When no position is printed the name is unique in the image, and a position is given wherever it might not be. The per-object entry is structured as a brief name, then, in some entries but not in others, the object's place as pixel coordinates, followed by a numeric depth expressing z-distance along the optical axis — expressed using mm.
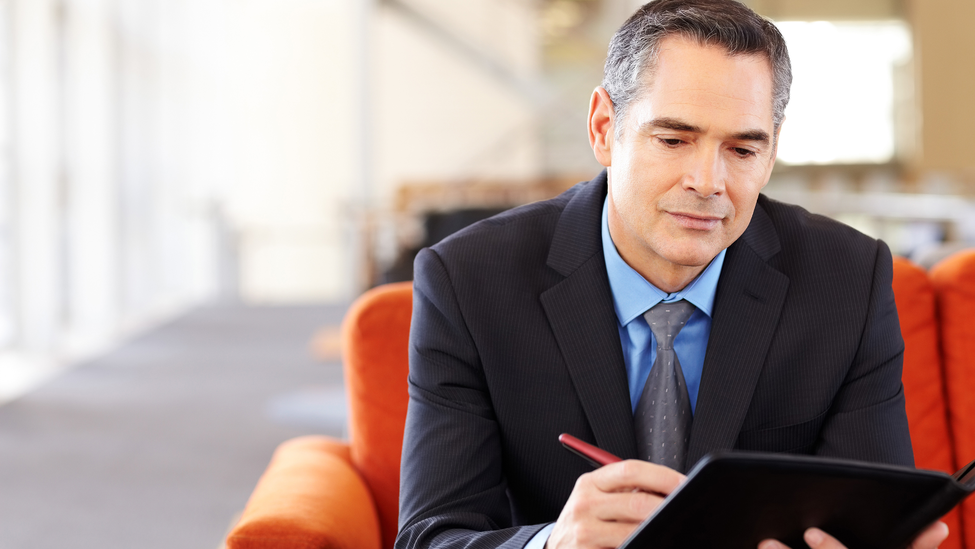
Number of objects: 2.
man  1833
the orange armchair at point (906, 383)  2063
